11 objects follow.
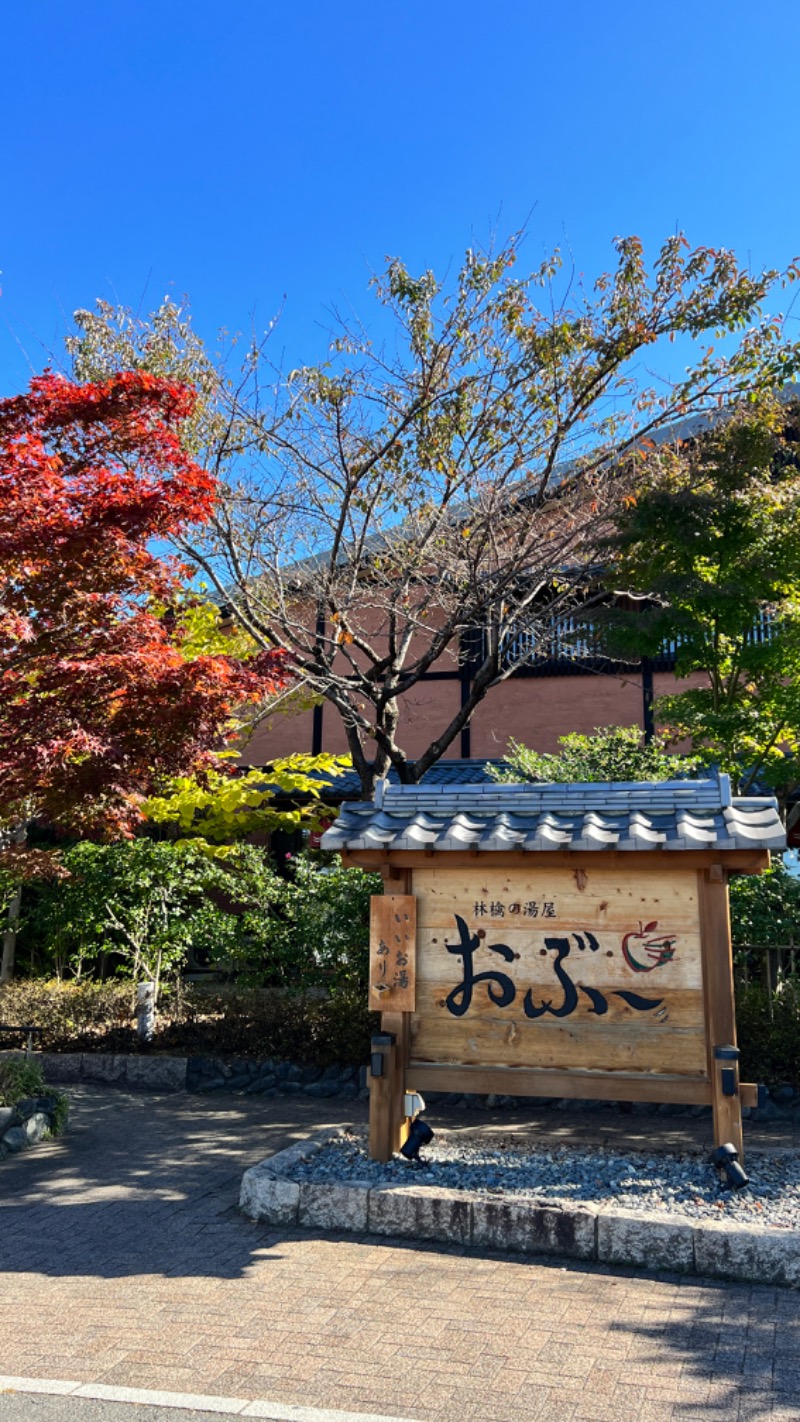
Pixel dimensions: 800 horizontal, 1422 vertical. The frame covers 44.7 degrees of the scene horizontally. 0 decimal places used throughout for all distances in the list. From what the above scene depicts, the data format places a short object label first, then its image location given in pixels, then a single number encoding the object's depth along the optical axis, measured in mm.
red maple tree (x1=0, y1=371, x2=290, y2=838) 7668
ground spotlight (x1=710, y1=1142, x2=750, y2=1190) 5957
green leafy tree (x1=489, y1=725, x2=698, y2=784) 11195
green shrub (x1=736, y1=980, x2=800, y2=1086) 9000
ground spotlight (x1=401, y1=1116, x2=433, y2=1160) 6578
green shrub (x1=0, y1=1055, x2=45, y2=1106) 8586
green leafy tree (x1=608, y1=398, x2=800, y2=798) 10039
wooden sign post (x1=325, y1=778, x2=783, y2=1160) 6332
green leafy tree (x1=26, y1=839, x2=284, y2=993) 11516
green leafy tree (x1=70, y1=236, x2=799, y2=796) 10875
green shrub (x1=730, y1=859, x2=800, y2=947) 9500
